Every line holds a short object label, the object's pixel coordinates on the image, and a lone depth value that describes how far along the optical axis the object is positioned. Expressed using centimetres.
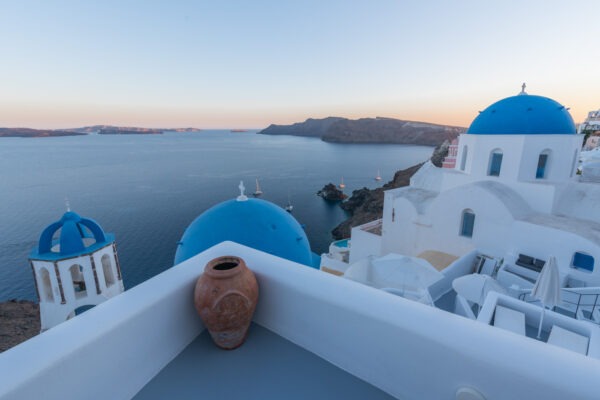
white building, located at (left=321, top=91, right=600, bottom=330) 804
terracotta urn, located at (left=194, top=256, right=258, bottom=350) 234
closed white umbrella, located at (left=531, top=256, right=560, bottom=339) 425
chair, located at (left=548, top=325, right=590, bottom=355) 423
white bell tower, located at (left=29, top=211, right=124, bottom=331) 820
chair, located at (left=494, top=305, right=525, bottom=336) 438
